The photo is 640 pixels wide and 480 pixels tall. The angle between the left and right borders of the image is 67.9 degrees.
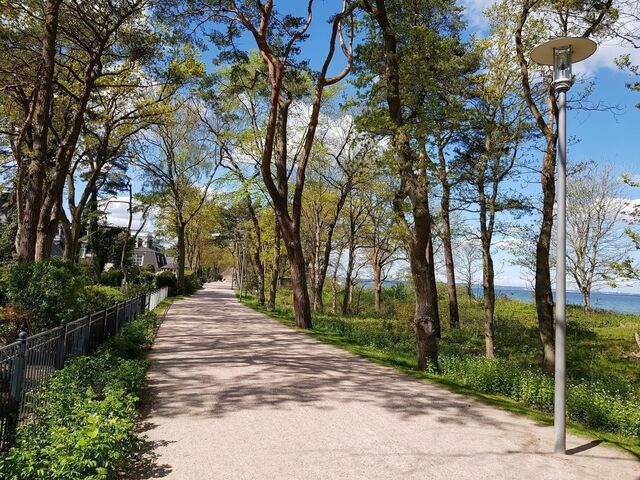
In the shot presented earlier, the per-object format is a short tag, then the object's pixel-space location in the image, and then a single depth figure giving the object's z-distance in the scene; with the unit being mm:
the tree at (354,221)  30072
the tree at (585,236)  33812
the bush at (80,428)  3730
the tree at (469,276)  43031
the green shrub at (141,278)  35869
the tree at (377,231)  26797
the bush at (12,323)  7965
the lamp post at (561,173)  5055
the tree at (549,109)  12000
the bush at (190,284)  41594
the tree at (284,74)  16250
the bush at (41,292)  9180
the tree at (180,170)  31281
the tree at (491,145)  15677
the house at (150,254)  81712
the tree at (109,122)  18312
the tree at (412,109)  10570
